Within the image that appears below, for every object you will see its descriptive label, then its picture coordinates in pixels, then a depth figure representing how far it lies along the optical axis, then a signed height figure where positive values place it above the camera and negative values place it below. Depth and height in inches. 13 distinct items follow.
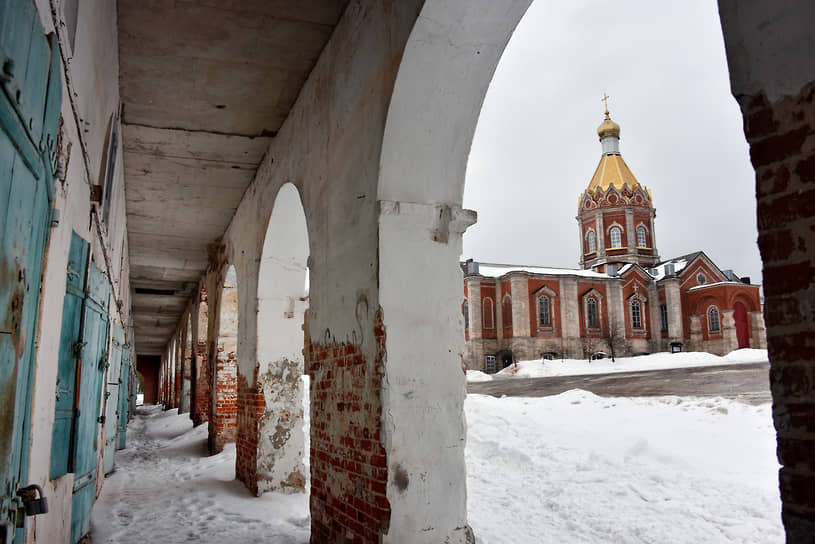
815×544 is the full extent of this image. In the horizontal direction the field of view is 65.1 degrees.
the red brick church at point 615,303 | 1558.8 +173.0
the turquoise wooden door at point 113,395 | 268.7 -7.2
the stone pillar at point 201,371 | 502.3 +5.2
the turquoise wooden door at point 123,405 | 404.5 -17.1
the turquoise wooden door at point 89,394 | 152.8 -4.1
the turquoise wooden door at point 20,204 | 60.4 +19.1
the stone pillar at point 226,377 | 372.8 +0.2
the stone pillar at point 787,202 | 56.9 +15.6
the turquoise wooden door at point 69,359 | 128.5 +4.2
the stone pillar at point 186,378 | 642.2 -0.2
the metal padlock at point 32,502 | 74.6 -14.2
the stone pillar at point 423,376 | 135.3 -0.2
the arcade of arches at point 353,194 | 60.5 +34.2
